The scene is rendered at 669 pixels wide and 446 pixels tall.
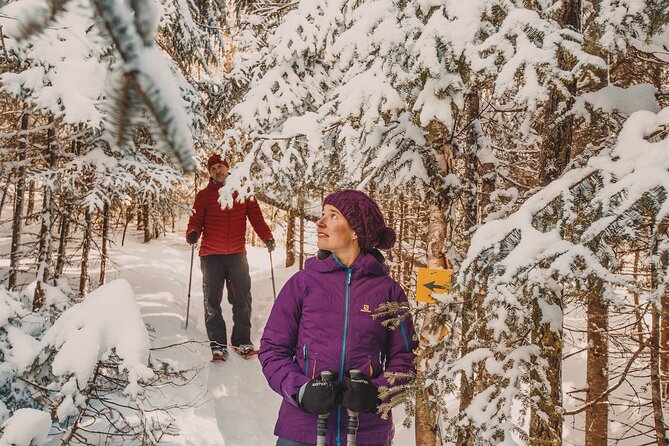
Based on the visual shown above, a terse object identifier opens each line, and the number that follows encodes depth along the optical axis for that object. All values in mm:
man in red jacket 6242
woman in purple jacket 2197
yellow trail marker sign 3671
